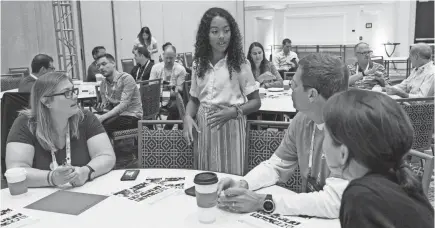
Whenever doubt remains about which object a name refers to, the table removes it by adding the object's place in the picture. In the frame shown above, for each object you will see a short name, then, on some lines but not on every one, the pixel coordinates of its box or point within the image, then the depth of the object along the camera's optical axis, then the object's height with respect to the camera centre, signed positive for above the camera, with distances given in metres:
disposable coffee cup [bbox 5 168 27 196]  1.75 -0.54
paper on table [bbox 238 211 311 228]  1.43 -0.61
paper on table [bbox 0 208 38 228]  1.51 -0.62
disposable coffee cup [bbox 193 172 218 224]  1.39 -0.50
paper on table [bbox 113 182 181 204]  1.72 -0.61
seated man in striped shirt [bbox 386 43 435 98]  4.61 -0.35
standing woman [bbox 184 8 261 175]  2.50 -0.29
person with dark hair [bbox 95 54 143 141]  4.38 -0.51
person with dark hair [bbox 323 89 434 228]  0.95 -0.29
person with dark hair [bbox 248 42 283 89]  5.23 -0.27
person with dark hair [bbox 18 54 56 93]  4.84 -0.14
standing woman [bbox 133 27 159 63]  8.51 +0.22
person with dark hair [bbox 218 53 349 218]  1.50 -0.51
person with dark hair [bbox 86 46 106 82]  6.61 -0.34
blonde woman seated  2.01 -0.42
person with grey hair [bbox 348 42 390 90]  5.08 -0.33
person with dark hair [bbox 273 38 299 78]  8.54 -0.23
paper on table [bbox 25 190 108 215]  1.63 -0.61
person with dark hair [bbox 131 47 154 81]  6.20 -0.20
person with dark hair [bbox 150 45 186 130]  5.46 -0.33
